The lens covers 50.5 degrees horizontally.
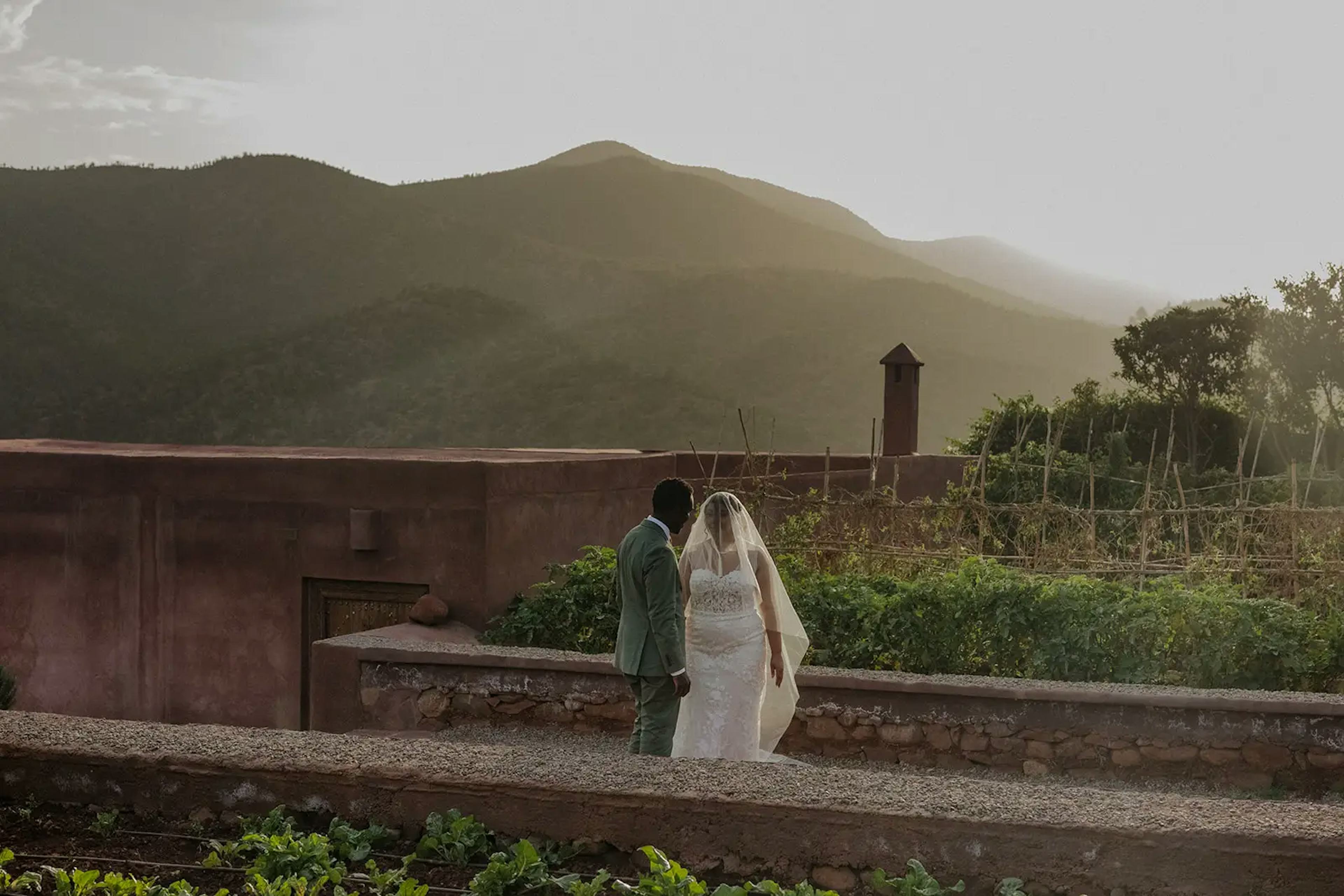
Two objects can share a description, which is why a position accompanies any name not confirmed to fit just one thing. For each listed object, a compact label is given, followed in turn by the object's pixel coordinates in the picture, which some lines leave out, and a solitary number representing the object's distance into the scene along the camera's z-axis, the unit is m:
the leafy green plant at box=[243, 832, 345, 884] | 4.40
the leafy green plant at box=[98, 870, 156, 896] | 4.19
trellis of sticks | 10.48
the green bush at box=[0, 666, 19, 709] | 10.46
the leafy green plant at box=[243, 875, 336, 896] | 4.13
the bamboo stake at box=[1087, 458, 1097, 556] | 10.81
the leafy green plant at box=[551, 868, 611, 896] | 4.24
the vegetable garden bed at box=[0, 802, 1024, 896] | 4.25
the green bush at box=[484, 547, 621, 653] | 10.16
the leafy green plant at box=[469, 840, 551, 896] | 4.30
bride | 7.60
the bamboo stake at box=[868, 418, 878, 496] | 11.92
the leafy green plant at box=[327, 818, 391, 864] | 4.66
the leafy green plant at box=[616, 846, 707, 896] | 4.16
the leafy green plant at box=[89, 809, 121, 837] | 5.04
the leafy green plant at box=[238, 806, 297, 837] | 4.86
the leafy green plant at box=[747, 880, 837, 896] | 4.15
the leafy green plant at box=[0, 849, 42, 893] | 4.28
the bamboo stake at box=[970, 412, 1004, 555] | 11.38
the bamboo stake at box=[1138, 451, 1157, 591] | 10.40
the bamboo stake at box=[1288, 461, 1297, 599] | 10.07
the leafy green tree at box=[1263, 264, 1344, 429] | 32.88
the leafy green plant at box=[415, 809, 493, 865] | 4.70
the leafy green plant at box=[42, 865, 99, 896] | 4.21
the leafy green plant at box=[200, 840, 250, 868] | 4.65
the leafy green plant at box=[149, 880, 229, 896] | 4.18
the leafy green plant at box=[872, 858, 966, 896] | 4.27
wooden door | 11.52
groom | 7.00
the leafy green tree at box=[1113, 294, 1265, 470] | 32.91
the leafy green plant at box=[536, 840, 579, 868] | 4.62
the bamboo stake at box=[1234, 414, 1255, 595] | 11.02
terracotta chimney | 20.66
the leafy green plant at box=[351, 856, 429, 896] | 4.34
